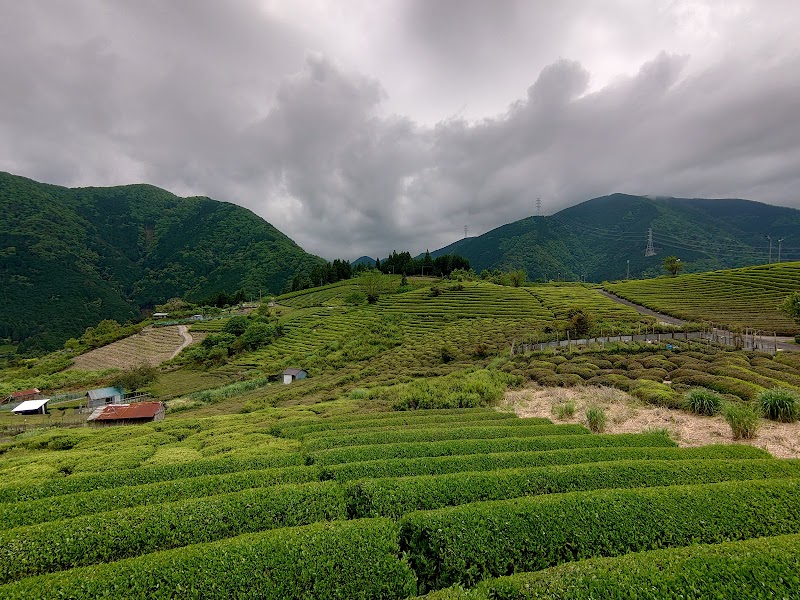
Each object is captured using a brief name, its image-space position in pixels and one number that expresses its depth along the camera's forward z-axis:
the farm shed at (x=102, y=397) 48.27
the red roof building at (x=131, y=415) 34.09
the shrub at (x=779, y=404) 13.32
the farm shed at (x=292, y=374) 49.59
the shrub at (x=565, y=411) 16.30
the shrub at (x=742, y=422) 11.80
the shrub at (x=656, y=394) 16.64
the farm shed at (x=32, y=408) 42.47
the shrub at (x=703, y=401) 14.87
